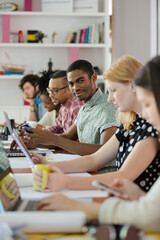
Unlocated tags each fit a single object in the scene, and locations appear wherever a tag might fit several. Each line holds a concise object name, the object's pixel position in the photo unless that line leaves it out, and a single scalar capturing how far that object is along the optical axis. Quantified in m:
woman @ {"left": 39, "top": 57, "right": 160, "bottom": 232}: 1.04
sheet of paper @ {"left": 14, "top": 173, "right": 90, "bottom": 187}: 1.67
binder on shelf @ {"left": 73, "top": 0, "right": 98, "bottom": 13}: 5.91
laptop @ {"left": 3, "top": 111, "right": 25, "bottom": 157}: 2.54
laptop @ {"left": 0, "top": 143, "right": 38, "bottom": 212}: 1.18
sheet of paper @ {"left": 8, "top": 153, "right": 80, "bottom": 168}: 2.17
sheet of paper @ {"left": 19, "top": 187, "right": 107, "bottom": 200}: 1.46
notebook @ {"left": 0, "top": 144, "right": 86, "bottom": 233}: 0.90
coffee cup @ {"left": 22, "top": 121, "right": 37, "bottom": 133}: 3.23
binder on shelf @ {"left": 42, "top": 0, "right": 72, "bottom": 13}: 5.83
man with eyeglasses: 3.62
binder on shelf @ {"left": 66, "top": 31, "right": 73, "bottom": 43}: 5.90
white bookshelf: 6.02
